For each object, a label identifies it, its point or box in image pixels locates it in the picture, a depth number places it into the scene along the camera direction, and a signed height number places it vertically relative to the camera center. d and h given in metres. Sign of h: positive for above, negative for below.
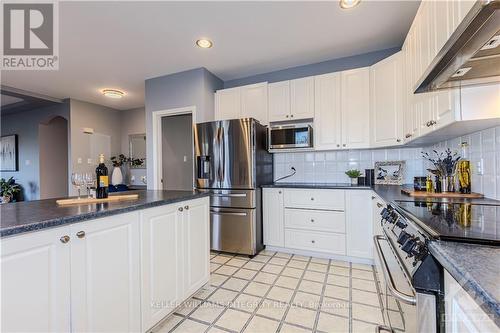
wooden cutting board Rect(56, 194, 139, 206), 1.44 -0.21
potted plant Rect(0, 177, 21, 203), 5.08 -0.43
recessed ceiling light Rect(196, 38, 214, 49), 2.61 +1.44
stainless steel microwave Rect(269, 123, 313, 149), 2.99 +0.40
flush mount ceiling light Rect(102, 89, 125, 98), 4.12 +1.38
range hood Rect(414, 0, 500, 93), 0.74 +0.47
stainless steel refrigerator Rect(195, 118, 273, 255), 2.91 -0.14
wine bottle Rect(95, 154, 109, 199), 1.65 -0.09
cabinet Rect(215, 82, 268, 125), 3.29 +0.95
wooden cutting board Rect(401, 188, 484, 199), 1.69 -0.24
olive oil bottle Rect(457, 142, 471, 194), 1.83 -0.07
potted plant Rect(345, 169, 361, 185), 2.95 -0.11
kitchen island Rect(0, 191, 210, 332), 0.90 -0.48
